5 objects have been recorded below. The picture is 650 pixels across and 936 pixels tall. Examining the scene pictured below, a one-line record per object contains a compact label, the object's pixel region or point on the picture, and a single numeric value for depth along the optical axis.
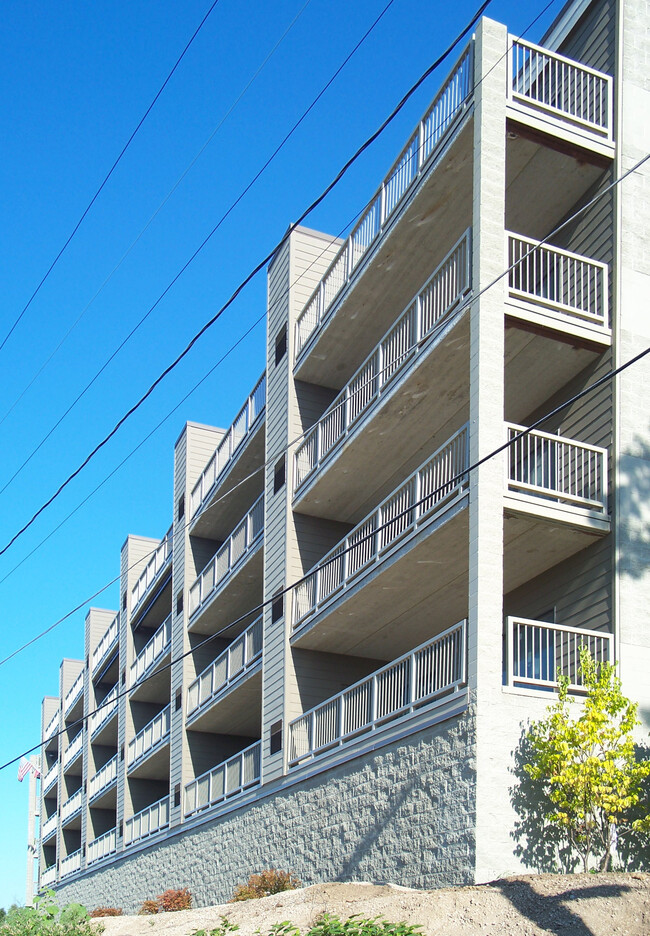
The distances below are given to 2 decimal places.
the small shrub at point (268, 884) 20.59
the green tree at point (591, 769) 14.45
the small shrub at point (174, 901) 26.64
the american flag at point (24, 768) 56.47
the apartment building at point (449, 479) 16.55
